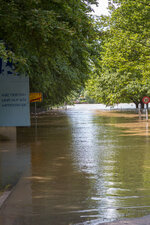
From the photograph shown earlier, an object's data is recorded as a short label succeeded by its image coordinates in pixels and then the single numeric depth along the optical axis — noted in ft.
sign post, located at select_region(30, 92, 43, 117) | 102.92
